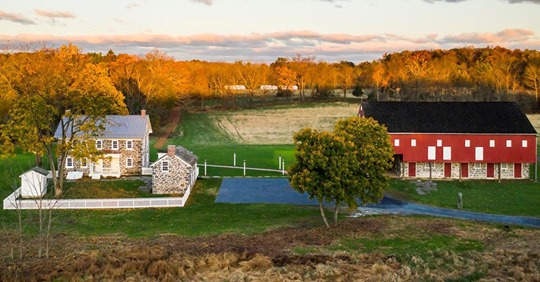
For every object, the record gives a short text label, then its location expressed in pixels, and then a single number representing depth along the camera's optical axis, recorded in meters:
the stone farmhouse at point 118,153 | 51.44
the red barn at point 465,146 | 52.50
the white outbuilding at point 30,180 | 44.06
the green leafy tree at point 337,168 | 33.06
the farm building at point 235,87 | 108.37
